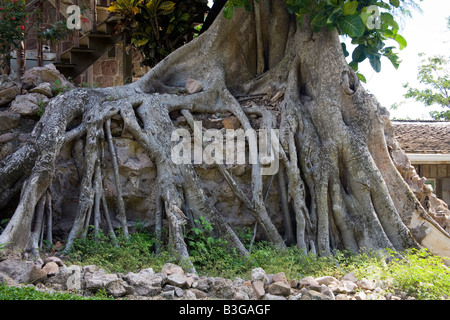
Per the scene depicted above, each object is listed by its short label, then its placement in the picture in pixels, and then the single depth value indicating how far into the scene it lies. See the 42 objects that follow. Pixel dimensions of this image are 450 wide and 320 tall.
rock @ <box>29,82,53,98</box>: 7.35
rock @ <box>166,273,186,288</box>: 4.77
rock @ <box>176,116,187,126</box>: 7.49
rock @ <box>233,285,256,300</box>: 4.59
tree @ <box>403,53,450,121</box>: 18.81
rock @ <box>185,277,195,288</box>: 4.80
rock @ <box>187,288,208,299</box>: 4.67
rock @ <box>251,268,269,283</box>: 4.92
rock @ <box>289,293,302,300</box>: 4.65
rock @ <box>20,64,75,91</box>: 7.57
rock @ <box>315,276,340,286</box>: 5.14
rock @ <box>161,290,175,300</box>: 4.53
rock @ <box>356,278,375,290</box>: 5.19
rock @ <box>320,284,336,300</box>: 4.70
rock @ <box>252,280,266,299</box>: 4.65
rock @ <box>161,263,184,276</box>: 5.11
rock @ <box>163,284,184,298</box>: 4.61
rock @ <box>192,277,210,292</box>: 4.84
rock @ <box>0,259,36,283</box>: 4.58
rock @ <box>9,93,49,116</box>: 7.11
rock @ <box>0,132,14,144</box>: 6.87
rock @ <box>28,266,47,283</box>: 4.62
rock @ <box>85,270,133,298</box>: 4.53
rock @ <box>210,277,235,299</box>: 4.68
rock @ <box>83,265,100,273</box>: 4.89
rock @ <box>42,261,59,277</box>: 4.78
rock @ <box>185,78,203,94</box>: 7.93
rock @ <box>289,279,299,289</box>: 5.03
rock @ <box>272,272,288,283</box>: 4.90
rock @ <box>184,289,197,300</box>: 4.54
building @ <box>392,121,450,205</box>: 11.67
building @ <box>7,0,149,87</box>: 10.30
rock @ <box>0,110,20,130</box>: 6.99
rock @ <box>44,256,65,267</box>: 5.02
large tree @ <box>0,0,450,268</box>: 6.39
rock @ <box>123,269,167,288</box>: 4.68
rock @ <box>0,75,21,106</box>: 7.27
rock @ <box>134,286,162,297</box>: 4.59
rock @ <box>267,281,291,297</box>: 4.71
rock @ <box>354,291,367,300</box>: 4.81
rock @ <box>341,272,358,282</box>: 5.46
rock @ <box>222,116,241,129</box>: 7.67
